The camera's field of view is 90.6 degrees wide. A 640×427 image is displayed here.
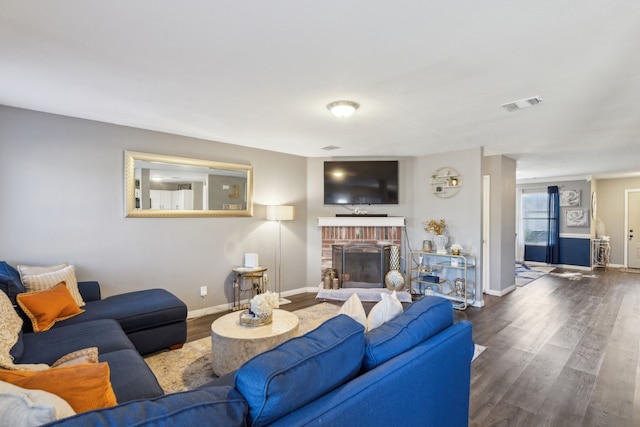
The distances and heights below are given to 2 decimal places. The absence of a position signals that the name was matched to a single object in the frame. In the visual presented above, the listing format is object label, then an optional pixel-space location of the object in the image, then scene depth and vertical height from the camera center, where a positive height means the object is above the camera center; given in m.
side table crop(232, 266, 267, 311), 4.30 -0.98
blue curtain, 8.31 -0.33
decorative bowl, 2.65 -0.88
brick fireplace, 5.27 -0.30
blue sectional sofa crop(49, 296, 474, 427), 0.85 -0.56
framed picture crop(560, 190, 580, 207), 8.06 +0.48
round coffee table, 2.42 -0.97
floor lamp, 4.70 +0.04
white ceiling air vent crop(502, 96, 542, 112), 2.75 +1.02
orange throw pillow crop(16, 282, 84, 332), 2.40 -0.72
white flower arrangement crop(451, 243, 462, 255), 4.70 -0.49
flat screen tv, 5.34 +0.54
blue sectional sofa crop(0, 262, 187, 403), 1.72 -0.86
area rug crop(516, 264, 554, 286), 6.46 -1.30
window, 8.61 -0.05
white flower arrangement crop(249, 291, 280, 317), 2.67 -0.76
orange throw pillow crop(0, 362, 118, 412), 0.94 -0.51
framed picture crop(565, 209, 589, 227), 7.94 -0.04
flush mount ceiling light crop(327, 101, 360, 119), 2.84 +0.98
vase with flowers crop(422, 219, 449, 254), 4.91 -0.29
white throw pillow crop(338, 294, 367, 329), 1.77 -0.55
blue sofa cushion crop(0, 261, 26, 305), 2.41 -0.54
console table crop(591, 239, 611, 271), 8.05 -0.94
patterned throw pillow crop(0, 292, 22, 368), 1.74 -0.72
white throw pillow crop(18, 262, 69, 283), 2.83 -0.50
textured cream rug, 2.50 -1.32
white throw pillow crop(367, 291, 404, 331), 1.70 -0.52
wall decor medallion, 4.90 +0.54
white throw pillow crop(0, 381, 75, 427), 0.74 -0.47
